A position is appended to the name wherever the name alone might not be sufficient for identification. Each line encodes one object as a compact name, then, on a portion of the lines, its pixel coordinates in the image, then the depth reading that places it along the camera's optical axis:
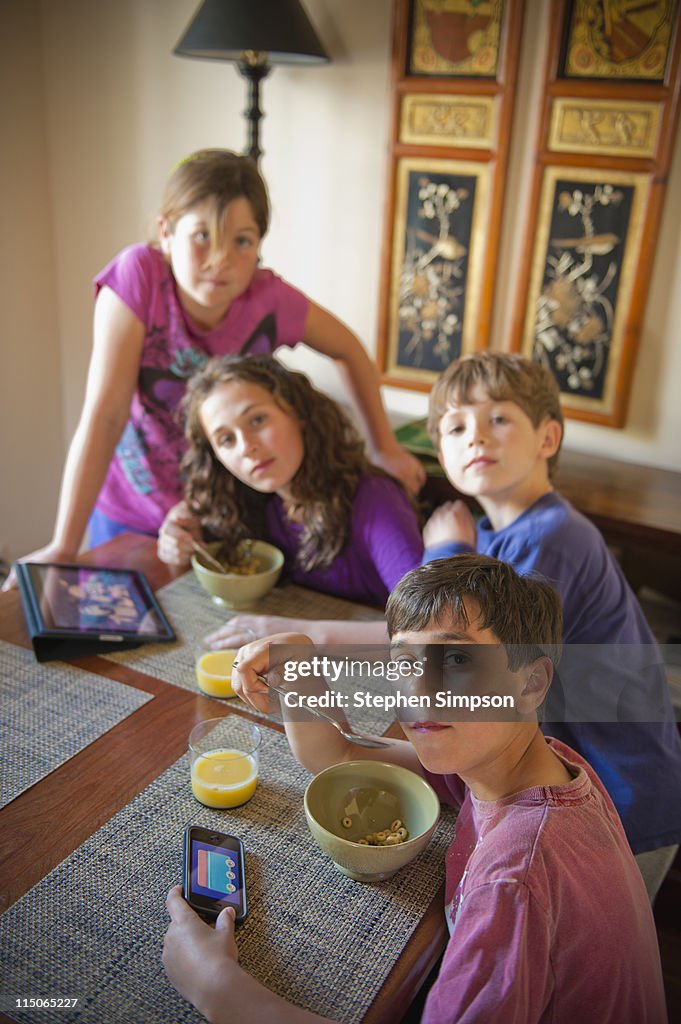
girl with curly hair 1.65
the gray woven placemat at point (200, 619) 1.35
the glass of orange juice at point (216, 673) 1.31
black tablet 1.42
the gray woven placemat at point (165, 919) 0.86
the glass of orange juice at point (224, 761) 1.10
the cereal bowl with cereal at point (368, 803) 1.04
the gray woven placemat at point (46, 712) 1.15
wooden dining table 0.92
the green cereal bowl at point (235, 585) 1.57
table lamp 2.25
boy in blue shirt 1.31
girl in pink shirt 1.78
